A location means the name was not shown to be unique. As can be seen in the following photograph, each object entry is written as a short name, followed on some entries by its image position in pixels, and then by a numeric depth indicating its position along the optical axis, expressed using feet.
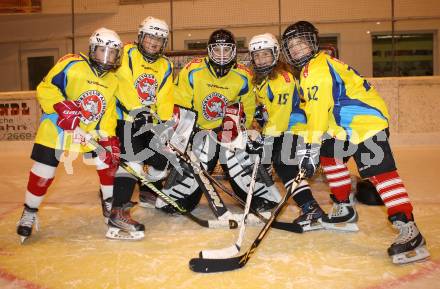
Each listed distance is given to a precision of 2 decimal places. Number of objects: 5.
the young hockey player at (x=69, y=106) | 8.13
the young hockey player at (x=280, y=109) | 9.09
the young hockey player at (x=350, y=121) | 7.17
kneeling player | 10.13
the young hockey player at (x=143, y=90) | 9.43
